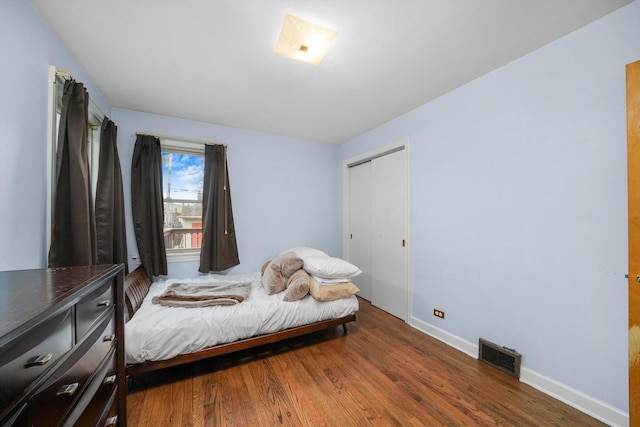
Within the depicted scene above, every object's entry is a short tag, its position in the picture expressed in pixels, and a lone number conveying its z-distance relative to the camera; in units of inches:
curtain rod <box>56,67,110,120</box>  63.6
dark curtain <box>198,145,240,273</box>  123.7
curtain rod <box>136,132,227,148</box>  114.8
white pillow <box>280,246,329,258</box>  111.2
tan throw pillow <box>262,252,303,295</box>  97.3
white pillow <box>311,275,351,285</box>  96.3
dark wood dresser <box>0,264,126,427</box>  21.4
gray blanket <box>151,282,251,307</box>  84.3
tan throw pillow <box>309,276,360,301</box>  93.7
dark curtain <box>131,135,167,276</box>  111.5
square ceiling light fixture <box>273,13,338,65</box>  62.1
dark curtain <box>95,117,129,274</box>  88.0
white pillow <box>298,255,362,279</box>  95.1
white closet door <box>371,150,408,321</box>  116.8
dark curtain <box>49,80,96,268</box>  62.5
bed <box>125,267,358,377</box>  69.1
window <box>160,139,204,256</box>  124.0
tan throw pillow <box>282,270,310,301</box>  91.4
